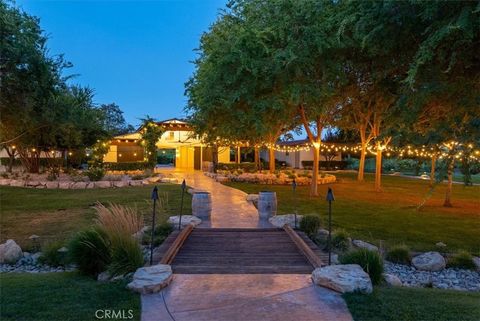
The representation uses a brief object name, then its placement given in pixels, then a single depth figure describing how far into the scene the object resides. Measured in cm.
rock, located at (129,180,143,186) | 2381
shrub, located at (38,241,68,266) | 841
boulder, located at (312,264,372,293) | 541
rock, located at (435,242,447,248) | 1008
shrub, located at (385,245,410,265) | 890
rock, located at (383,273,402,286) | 649
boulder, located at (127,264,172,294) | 541
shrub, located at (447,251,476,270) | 865
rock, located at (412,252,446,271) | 846
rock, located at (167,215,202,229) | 1044
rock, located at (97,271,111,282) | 605
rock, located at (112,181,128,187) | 2317
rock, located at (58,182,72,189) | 2266
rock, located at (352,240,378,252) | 930
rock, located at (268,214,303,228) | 1045
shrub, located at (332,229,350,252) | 909
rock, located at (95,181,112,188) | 2302
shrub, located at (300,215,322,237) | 998
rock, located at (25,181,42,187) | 2315
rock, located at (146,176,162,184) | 2517
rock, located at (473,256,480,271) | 865
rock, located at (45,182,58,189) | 2280
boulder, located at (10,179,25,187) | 2350
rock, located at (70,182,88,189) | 2259
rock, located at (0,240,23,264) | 884
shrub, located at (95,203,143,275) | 622
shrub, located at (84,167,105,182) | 2399
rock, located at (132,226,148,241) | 894
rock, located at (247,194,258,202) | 1586
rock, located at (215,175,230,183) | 2702
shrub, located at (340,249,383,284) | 616
